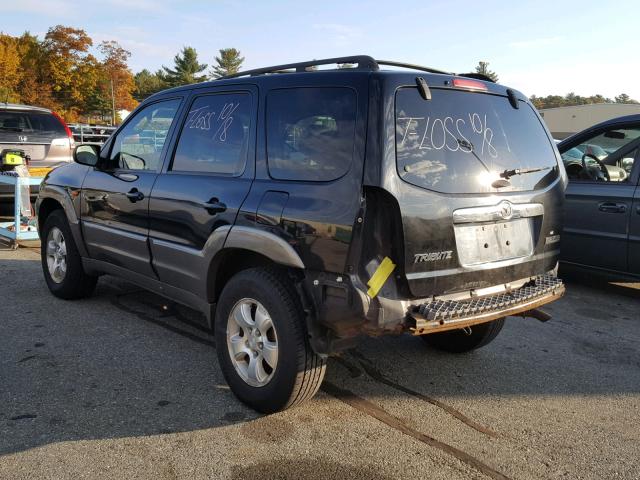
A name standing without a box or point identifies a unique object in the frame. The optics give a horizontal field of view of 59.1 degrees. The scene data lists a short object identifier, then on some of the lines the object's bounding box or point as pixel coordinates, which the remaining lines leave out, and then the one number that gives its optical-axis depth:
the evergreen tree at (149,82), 104.00
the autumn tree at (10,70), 52.53
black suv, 2.77
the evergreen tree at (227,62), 110.25
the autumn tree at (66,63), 59.69
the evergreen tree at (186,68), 97.28
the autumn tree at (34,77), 56.69
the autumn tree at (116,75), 63.59
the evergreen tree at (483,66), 95.95
